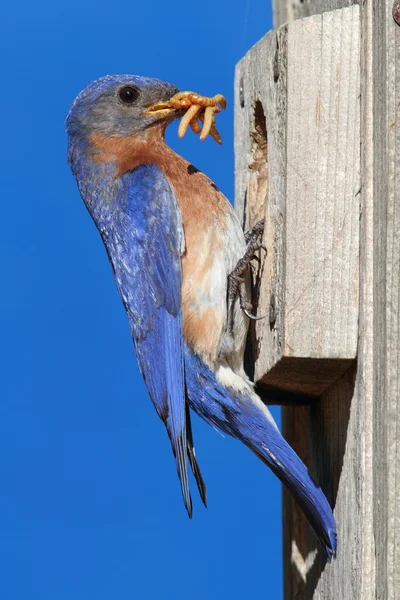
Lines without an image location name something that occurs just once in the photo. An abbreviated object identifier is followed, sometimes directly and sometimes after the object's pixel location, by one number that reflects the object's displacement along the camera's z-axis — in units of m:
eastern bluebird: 5.82
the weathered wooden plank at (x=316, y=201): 5.25
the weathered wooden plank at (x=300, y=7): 6.16
